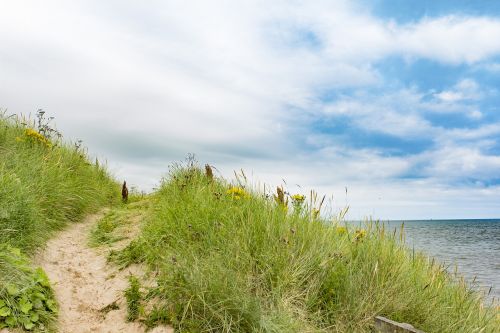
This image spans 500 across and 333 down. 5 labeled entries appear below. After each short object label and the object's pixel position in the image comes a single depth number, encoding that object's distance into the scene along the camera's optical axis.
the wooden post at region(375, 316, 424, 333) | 4.32
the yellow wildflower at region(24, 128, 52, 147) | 10.53
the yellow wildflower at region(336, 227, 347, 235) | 6.73
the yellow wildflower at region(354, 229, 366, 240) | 6.11
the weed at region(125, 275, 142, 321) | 4.99
